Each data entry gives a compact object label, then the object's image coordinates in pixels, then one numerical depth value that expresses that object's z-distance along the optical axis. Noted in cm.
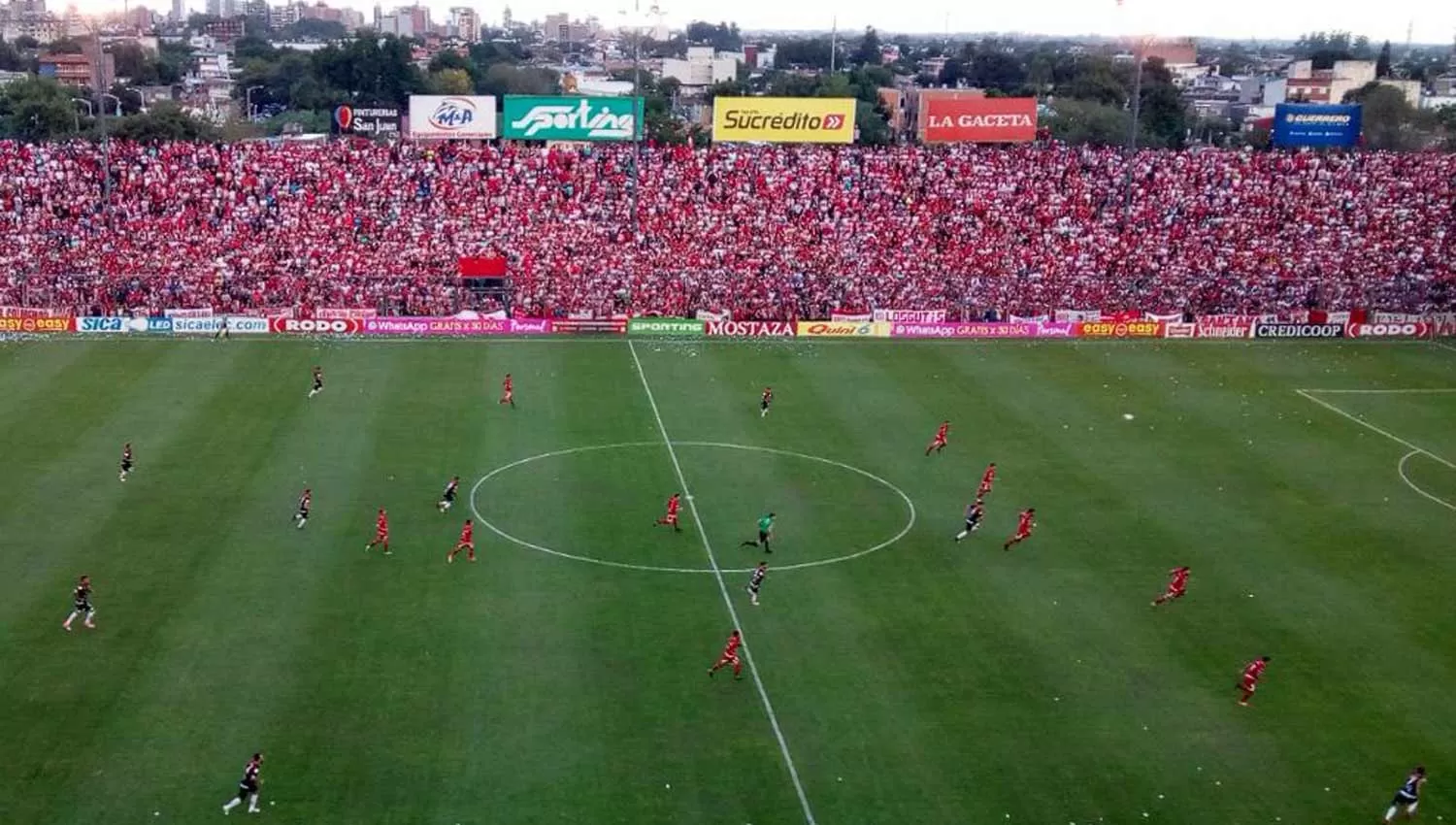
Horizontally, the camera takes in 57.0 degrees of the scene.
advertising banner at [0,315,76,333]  5731
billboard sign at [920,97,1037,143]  7531
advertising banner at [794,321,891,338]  6162
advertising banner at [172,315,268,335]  5816
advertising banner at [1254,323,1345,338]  6419
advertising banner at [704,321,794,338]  6116
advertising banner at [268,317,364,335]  5888
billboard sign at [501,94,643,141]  7219
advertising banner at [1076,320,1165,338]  6331
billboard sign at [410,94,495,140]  7325
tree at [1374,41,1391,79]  18475
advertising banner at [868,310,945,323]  6281
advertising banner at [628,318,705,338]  6112
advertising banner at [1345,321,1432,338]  6512
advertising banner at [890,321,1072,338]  6259
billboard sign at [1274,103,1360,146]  7931
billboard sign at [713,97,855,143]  7350
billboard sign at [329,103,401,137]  7650
